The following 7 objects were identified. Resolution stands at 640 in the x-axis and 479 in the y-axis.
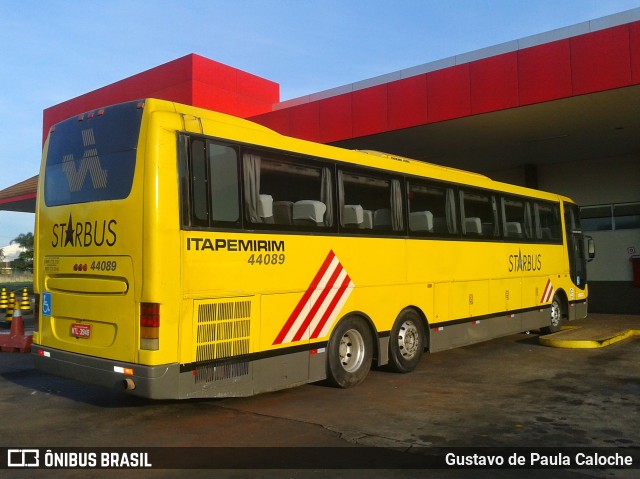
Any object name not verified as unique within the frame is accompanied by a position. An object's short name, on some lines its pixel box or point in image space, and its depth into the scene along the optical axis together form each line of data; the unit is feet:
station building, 42.37
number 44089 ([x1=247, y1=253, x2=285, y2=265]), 22.11
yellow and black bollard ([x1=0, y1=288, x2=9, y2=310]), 68.69
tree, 232.73
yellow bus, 19.49
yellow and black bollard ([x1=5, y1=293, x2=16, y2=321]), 63.71
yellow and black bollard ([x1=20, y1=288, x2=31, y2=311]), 66.07
